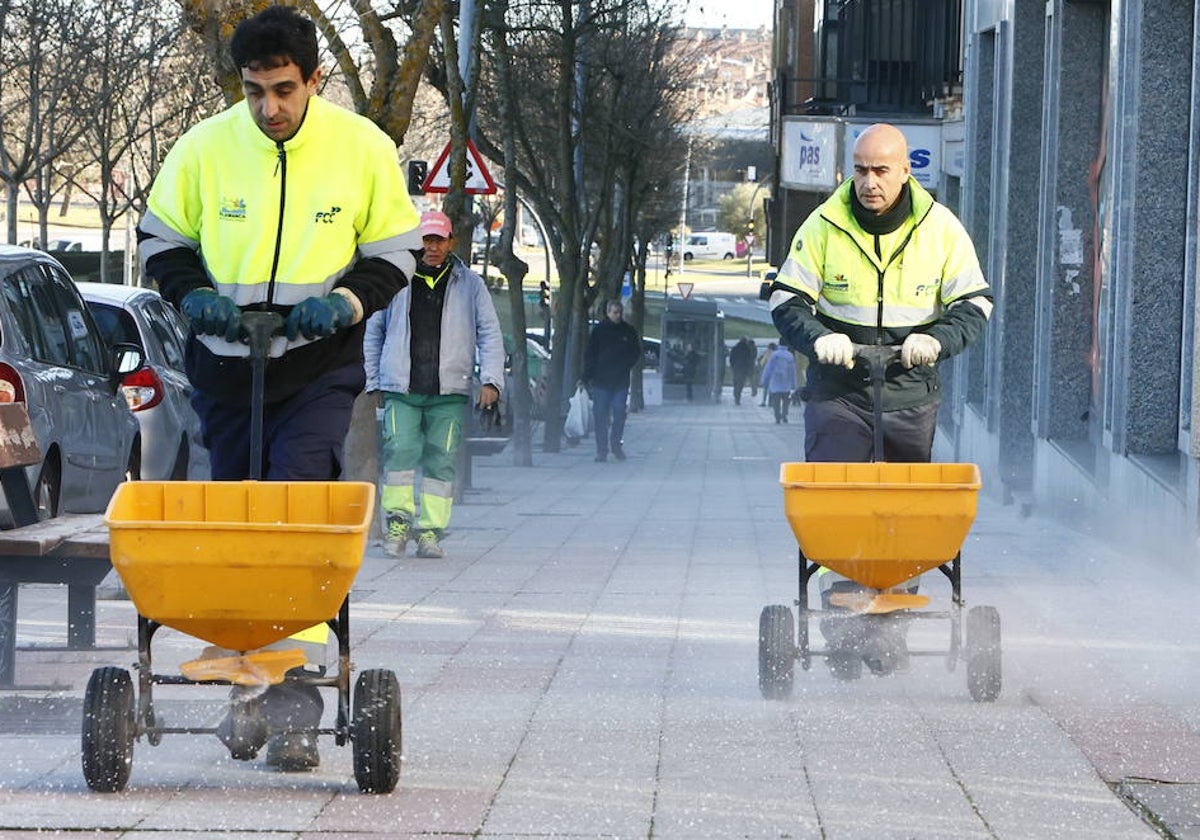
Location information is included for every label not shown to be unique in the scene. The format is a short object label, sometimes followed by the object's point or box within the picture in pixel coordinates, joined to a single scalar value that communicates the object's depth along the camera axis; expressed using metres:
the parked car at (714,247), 165.25
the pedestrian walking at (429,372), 13.05
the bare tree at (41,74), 35.78
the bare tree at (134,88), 38.94
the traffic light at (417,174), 21.86
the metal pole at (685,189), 65.20
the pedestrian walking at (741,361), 63.25
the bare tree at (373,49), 13.09
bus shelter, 59.69
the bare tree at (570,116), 31.83
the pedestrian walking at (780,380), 46.47
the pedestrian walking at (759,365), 71.12
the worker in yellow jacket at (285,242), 6.04
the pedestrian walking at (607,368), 28.11
